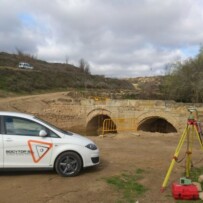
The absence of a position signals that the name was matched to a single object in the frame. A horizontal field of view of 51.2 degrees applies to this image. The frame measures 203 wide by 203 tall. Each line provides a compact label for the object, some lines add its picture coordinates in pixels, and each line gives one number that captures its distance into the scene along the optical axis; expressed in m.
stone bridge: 14.50
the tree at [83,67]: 47.08
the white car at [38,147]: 4.40
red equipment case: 3.65
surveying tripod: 4.02
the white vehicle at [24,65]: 38.64
